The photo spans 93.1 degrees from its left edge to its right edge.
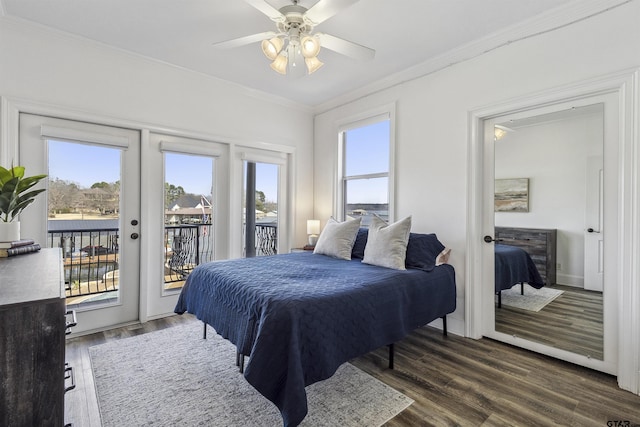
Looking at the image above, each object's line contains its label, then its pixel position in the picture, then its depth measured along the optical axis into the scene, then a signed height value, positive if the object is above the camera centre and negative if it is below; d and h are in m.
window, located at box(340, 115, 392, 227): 3.81 +0.57
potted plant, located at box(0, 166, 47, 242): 1.59 +0.07
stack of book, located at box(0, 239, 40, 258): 1.60 -0.21
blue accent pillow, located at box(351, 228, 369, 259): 3.19 -0.35
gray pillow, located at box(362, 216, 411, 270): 2.67 -0.30
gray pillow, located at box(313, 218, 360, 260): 3.14 -0.29
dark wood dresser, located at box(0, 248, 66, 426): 0.87 -0.43
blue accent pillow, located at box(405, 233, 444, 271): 2.70 -0.35
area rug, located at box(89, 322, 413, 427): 1.74 -1.18
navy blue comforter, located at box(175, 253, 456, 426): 1.57 -0.65
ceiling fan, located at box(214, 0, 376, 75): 1.87 +1.23
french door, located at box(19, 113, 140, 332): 2.67 +0.00
